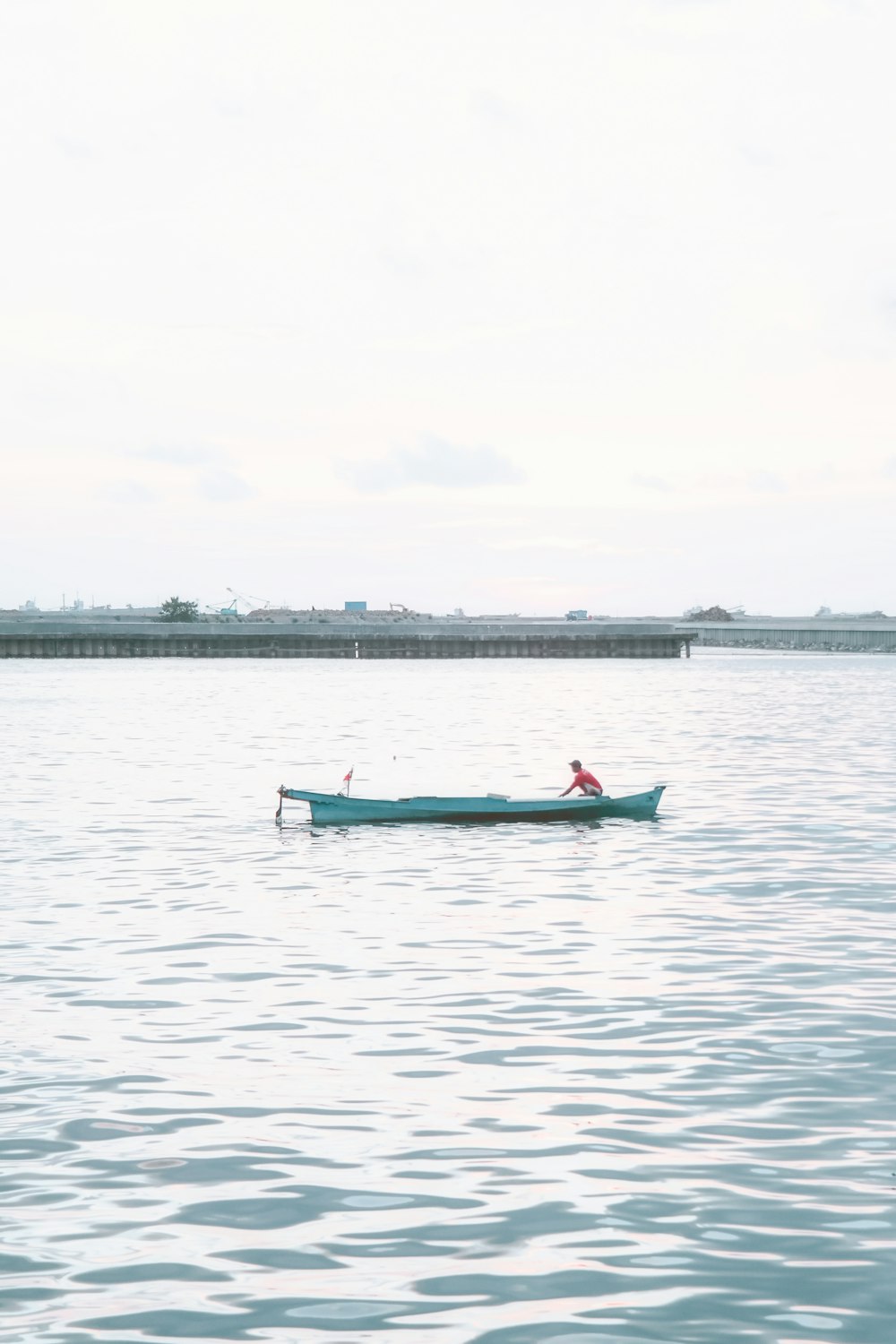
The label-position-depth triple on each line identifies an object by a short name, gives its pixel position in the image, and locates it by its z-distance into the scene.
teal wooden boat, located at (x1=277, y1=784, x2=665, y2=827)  41.41
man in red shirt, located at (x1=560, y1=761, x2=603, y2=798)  42.47
